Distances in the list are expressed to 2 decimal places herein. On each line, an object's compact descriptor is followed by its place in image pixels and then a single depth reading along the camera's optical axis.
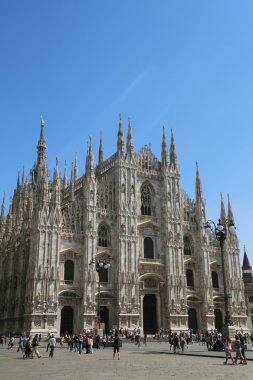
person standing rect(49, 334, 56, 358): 24.38
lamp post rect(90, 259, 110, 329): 33.91
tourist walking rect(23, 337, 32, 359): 23.58
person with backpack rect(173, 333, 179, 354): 27.78
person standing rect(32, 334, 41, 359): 23.81
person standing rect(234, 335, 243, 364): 19.40
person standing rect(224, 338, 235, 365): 19.88
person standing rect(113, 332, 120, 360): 22.58
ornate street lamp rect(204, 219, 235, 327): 25.89
